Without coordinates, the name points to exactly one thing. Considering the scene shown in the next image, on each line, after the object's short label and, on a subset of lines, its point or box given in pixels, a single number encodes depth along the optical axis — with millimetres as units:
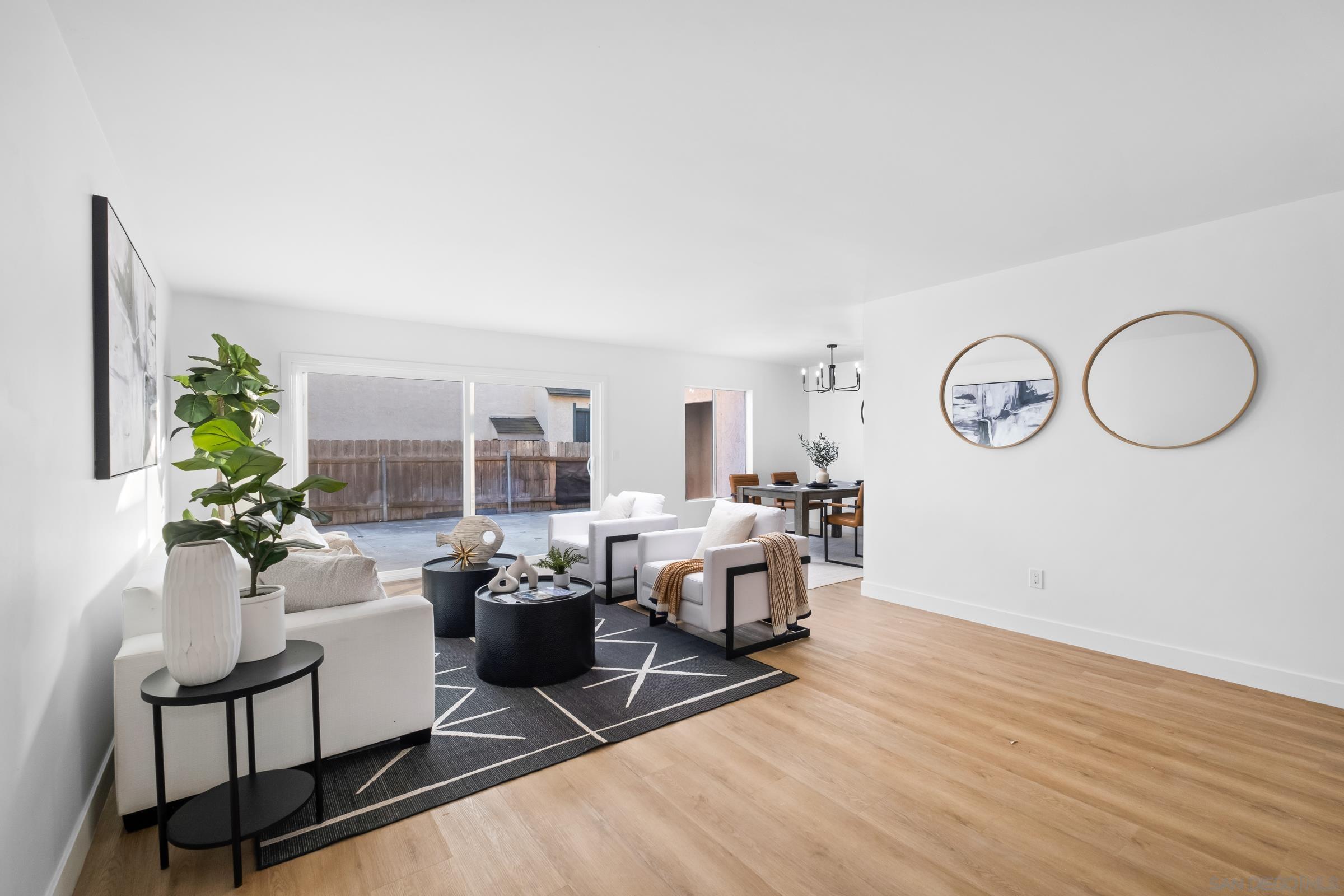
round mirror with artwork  3982
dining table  6418
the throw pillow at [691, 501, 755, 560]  4051
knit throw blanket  3834
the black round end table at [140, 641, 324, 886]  1729
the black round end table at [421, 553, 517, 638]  4051
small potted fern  3520
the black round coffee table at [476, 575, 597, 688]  3188
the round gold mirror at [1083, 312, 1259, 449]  3240
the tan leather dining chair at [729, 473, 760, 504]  7836
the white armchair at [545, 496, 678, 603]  4855
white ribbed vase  1729
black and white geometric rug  2152
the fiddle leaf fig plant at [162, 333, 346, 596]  1912
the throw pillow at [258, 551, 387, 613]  2418
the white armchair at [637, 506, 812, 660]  3635
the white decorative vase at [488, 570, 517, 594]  3412
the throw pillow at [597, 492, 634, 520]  5418
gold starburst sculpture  4215
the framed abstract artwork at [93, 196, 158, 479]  2176
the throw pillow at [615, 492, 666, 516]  5371
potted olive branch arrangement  6949
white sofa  1981
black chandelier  6751
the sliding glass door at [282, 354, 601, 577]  5461
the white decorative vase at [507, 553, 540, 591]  3438
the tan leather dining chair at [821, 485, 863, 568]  6426
